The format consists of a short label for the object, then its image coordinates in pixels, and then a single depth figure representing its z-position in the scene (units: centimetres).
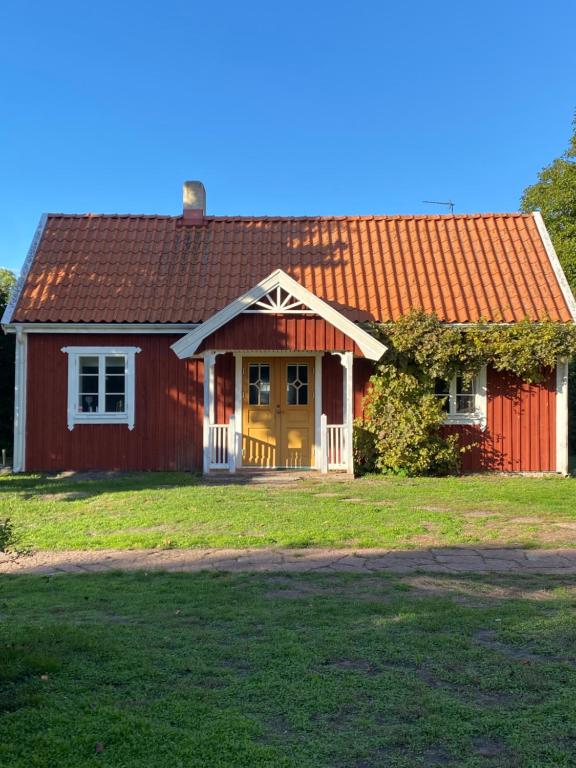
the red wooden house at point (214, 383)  1456
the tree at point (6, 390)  1895
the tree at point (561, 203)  2938
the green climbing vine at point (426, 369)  1380
